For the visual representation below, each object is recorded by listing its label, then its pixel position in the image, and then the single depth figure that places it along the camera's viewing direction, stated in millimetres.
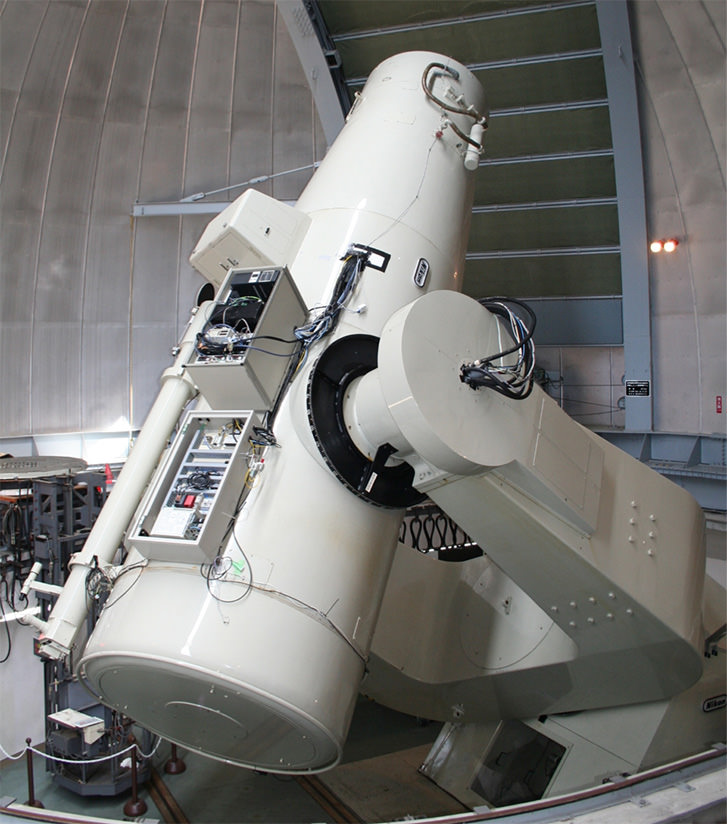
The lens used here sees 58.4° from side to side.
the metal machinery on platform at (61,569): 5387
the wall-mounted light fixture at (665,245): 9172
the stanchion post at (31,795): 5242
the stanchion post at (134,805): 4988
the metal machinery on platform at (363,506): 3035
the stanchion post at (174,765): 5512
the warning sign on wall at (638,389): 9491
